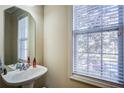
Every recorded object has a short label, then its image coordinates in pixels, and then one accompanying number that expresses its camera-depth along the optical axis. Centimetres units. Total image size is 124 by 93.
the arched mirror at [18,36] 128
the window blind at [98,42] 114
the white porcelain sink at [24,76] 124
